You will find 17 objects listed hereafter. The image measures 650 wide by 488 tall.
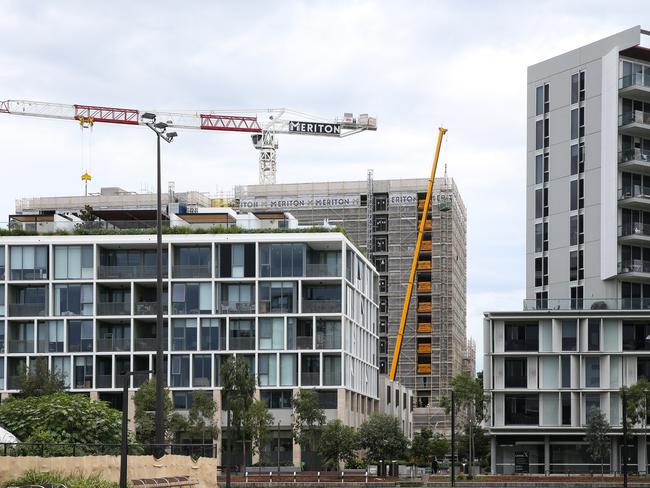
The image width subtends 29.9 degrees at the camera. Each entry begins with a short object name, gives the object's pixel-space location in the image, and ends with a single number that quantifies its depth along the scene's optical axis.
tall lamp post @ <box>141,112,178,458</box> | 41.22
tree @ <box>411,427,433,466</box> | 115.69
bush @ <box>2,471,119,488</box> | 33.28
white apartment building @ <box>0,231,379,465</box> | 99.94
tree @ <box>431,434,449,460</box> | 119.76
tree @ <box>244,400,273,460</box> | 88.12
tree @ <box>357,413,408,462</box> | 89.44
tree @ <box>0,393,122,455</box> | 45.69
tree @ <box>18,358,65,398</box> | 90.81
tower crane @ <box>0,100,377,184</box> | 175.25
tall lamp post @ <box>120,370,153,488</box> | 33.97
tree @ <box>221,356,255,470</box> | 88.19
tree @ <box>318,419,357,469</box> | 88.81
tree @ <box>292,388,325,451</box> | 90.56
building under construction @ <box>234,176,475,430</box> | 147.88
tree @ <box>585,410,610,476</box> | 88.56
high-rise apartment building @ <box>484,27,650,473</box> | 94.12
